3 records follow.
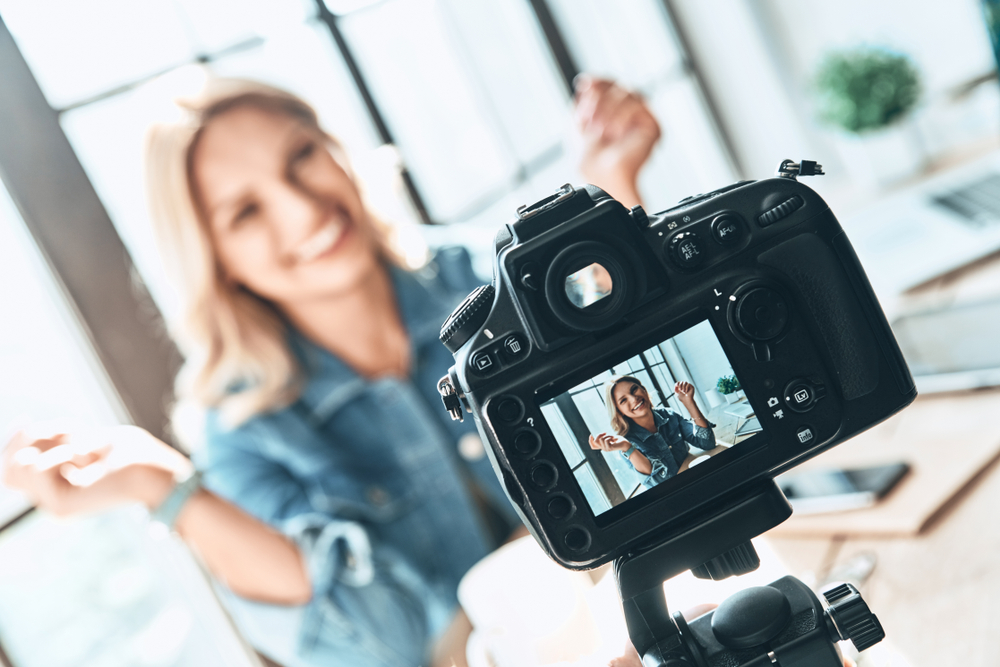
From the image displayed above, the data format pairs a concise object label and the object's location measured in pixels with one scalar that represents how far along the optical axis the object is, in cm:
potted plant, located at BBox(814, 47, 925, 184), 155
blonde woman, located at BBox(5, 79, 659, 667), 95
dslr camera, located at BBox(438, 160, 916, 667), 41
